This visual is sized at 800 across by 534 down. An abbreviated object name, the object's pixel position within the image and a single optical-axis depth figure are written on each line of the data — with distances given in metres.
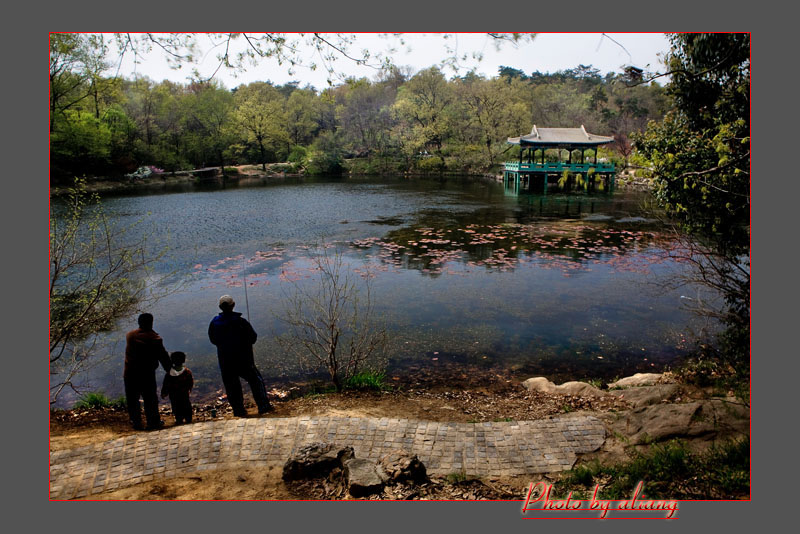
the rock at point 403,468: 3.96
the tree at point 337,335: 6.90
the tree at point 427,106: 46.75
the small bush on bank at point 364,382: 6.81
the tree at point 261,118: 49.78
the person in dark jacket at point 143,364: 5.21
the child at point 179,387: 5.46
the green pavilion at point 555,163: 33.12
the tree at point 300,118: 54.75
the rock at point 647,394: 5.79
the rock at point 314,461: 4.09
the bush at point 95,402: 6.39
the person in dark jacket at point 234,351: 5.57
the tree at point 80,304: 5.88
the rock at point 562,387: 6.52
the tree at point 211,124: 47.91
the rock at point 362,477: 3.76
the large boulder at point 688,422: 4.48
